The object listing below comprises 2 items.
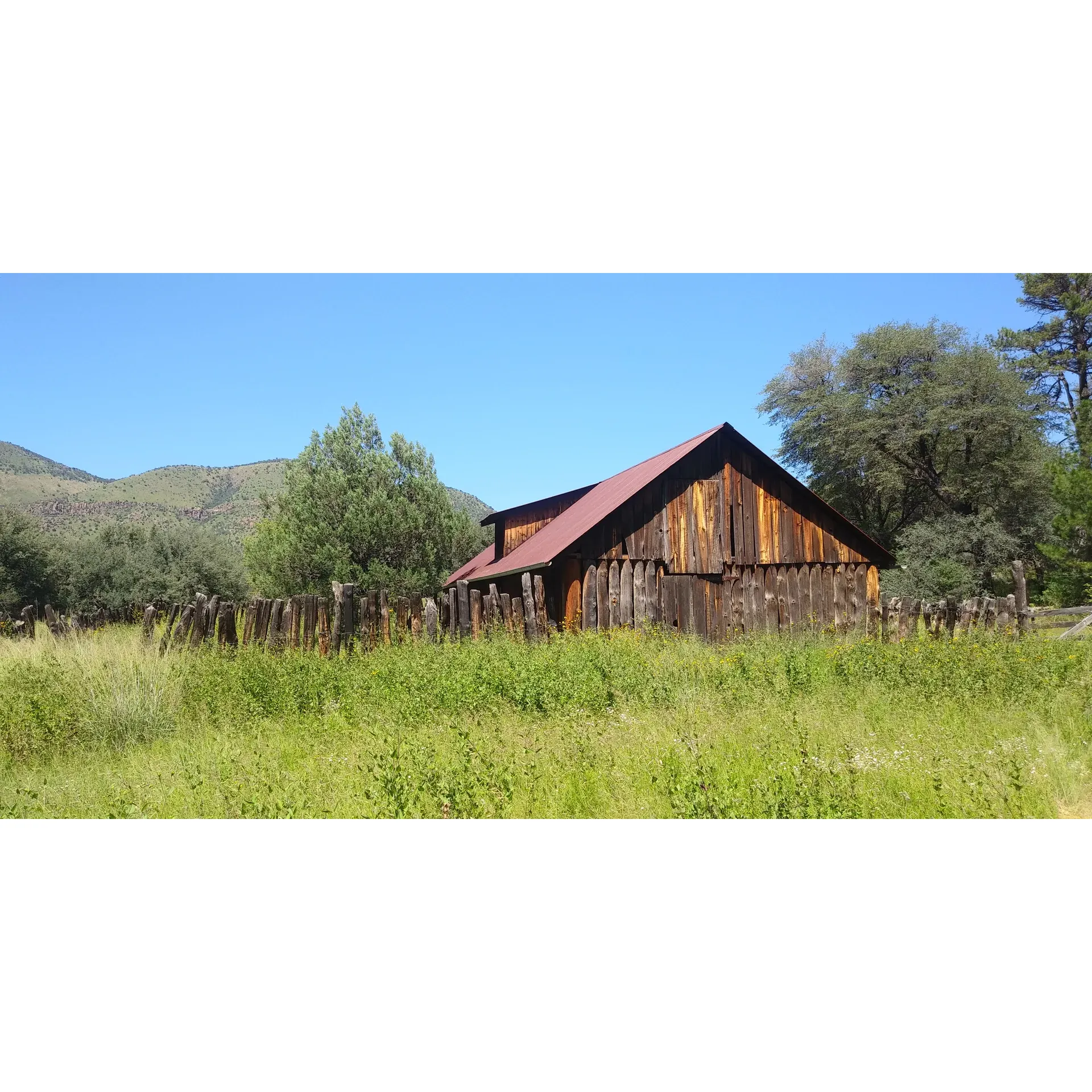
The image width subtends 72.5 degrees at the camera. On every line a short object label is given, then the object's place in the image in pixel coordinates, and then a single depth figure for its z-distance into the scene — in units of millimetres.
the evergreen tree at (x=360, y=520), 25031
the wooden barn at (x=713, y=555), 15391
